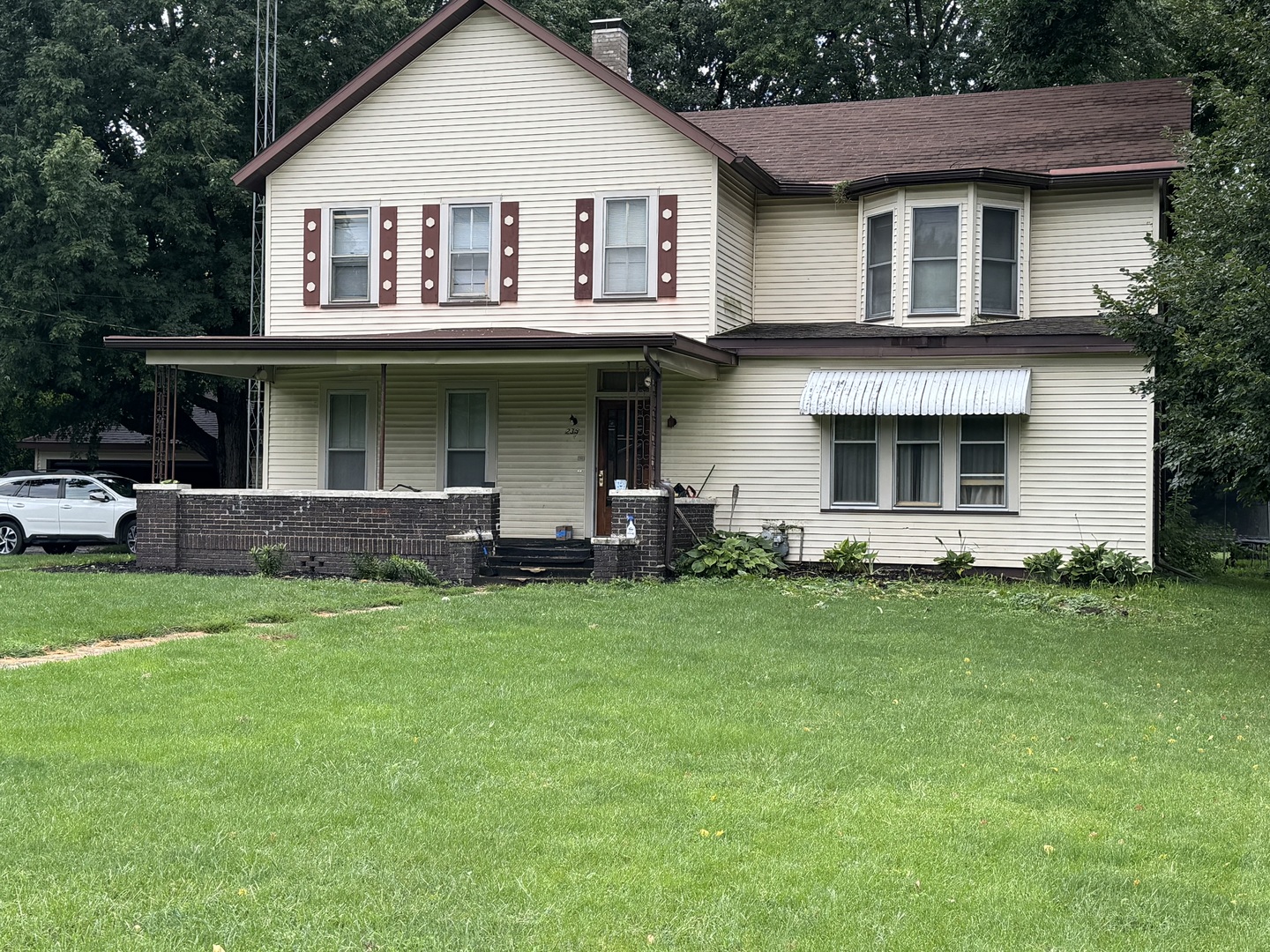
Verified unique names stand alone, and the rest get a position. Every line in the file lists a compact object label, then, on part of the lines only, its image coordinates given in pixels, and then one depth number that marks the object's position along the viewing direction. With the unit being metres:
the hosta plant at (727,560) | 18.45
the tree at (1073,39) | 26.55
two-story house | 19.00
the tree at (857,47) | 33.31
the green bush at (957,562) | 18.98
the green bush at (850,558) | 19.27
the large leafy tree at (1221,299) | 11.09
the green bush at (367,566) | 18.12
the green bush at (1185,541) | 20.73
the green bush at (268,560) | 18.42
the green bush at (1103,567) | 18.11
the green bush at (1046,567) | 18.52
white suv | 24.34
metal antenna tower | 27.31
